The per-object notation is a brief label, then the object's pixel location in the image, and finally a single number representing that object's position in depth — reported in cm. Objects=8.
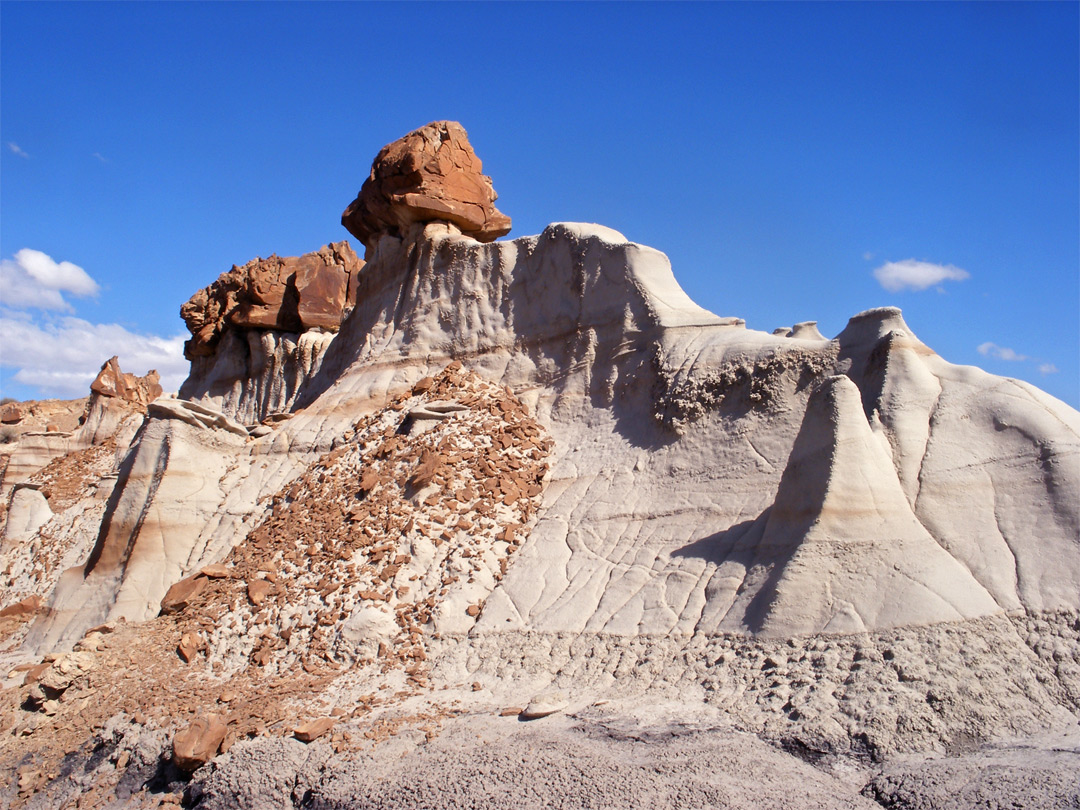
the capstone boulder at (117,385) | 2152
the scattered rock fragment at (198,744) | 650
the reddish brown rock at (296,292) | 2009
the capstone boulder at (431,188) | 1376
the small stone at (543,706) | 618
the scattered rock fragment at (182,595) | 945
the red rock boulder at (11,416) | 2672
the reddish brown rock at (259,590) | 895
